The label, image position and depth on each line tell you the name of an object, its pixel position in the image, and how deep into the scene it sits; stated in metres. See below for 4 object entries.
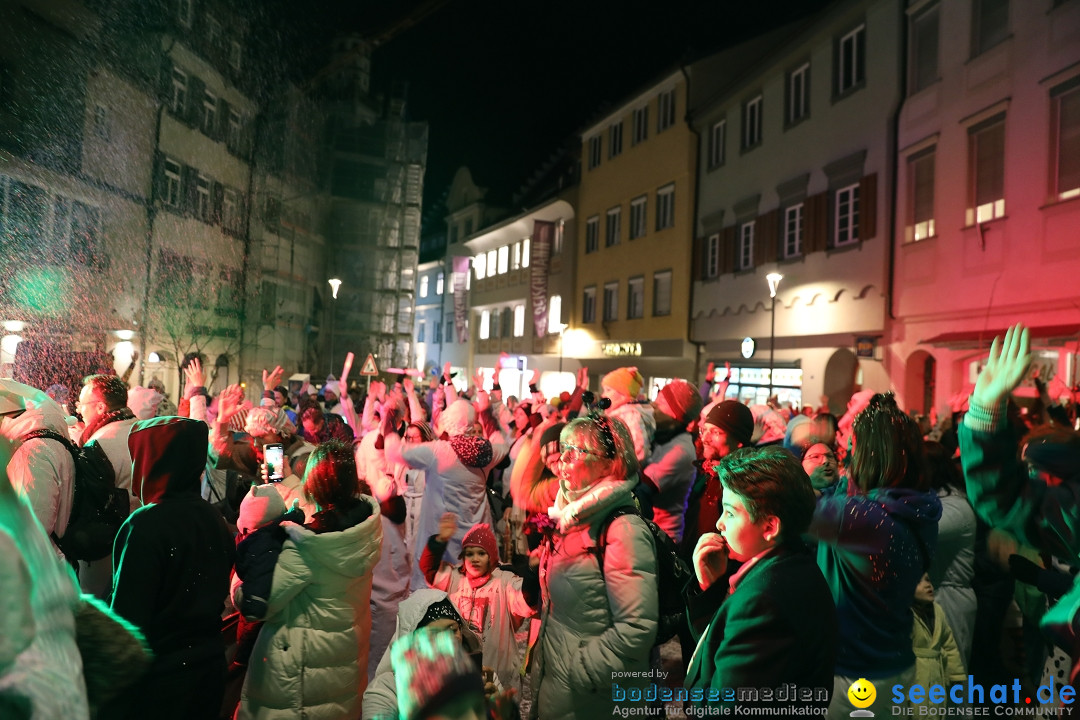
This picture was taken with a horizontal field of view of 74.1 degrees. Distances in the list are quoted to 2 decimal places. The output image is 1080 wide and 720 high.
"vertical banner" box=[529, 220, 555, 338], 37.06
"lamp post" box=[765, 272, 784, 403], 17.02
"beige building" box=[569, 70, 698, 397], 26.59
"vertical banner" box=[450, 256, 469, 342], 46.16
